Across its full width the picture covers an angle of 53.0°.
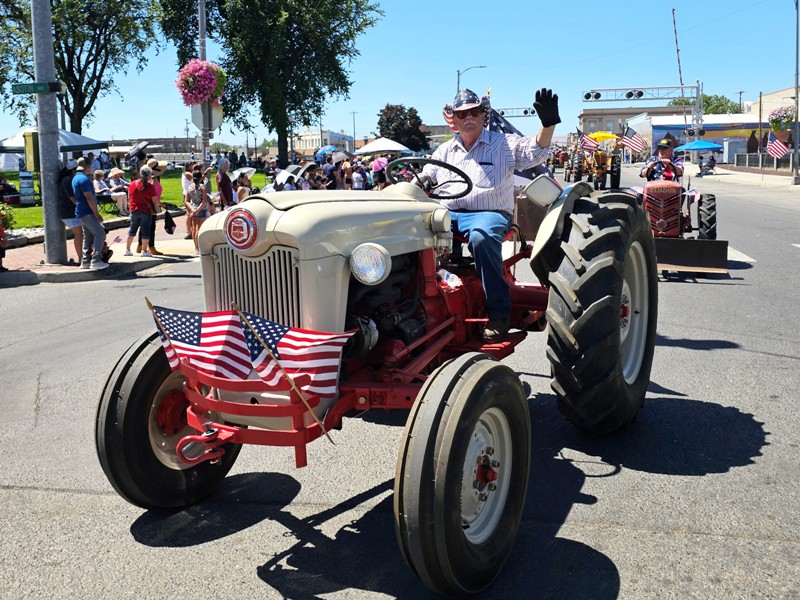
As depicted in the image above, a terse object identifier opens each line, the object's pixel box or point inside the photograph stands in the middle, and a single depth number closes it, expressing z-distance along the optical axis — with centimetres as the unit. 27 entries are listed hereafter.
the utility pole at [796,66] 3666
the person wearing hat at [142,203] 1524
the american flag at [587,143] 3750
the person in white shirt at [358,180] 2484
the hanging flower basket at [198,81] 1797
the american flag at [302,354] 332
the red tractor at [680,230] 1141
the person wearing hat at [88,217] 1350
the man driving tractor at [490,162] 500
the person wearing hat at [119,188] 2530
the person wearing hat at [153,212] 1594
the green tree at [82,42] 4012
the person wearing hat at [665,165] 1343
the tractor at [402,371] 313
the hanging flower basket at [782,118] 5641
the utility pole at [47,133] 1332
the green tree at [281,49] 4391
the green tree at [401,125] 7450
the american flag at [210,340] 346
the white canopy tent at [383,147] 3089
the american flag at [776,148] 4356
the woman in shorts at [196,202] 1652
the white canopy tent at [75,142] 2804
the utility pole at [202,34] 2039
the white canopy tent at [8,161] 5472
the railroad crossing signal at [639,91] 6159
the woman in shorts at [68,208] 1386
